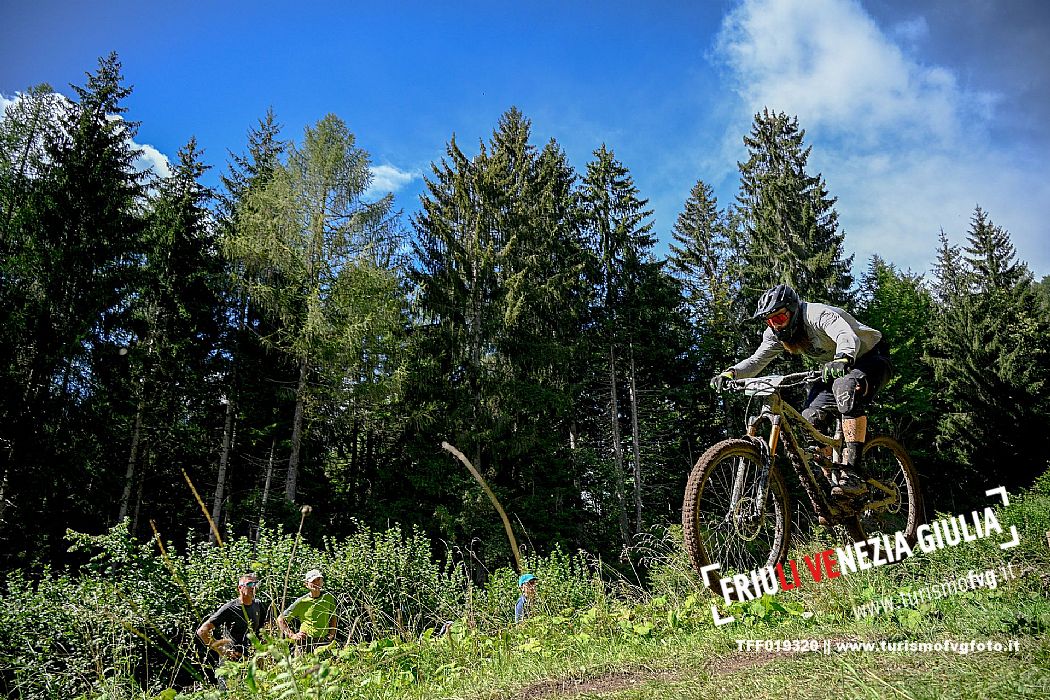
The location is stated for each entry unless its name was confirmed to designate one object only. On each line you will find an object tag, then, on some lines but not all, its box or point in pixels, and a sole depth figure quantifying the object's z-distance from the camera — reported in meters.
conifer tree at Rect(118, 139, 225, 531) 16.97
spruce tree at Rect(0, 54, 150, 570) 12.98
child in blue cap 4.70
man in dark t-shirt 5.33
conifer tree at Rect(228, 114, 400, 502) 16.98
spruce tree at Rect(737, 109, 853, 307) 22.44
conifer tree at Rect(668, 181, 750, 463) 25.42
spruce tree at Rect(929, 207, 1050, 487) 24.56
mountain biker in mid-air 4.19
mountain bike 3.47
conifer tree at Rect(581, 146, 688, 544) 23.17
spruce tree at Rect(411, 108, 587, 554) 17.98
